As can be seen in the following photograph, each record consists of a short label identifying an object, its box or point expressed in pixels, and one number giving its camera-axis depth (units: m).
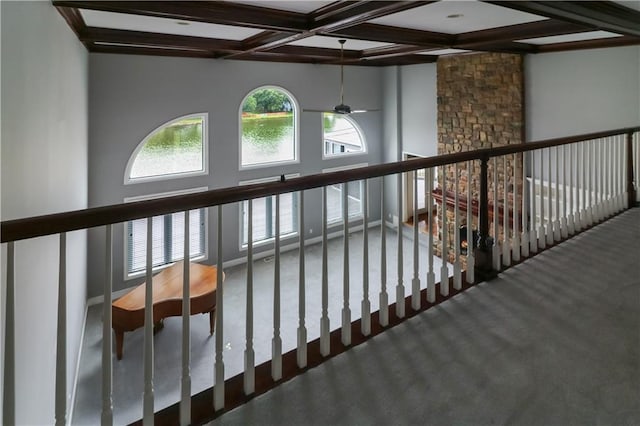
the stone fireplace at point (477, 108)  7.11
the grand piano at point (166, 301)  5.23
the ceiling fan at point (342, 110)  6.37
